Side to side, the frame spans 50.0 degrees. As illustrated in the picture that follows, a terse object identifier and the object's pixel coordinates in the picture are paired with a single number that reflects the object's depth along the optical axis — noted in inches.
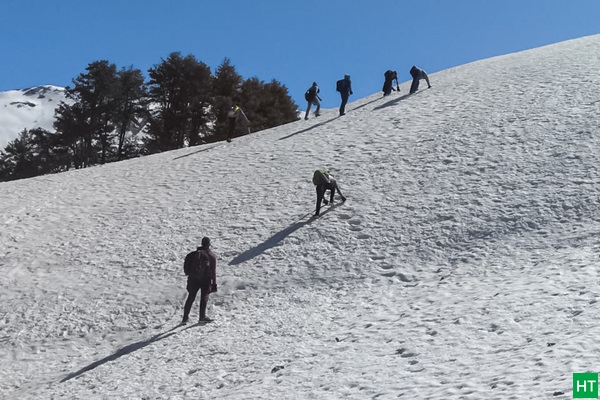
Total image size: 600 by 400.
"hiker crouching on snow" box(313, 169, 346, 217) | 702.5
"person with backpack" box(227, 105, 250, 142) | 1081.4
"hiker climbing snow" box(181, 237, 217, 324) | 502.3
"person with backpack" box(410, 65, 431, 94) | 1214.9
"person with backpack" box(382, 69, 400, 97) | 1285.7
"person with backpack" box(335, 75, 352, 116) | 1138.7
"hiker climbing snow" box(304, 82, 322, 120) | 1221.3
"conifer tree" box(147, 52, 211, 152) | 1697.8
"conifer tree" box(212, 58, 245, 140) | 1732.3
